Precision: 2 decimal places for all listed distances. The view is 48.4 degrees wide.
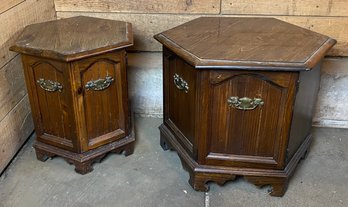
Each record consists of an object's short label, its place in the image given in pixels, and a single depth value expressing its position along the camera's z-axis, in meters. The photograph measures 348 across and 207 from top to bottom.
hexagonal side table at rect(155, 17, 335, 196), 1.55
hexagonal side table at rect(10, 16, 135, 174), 1.73
